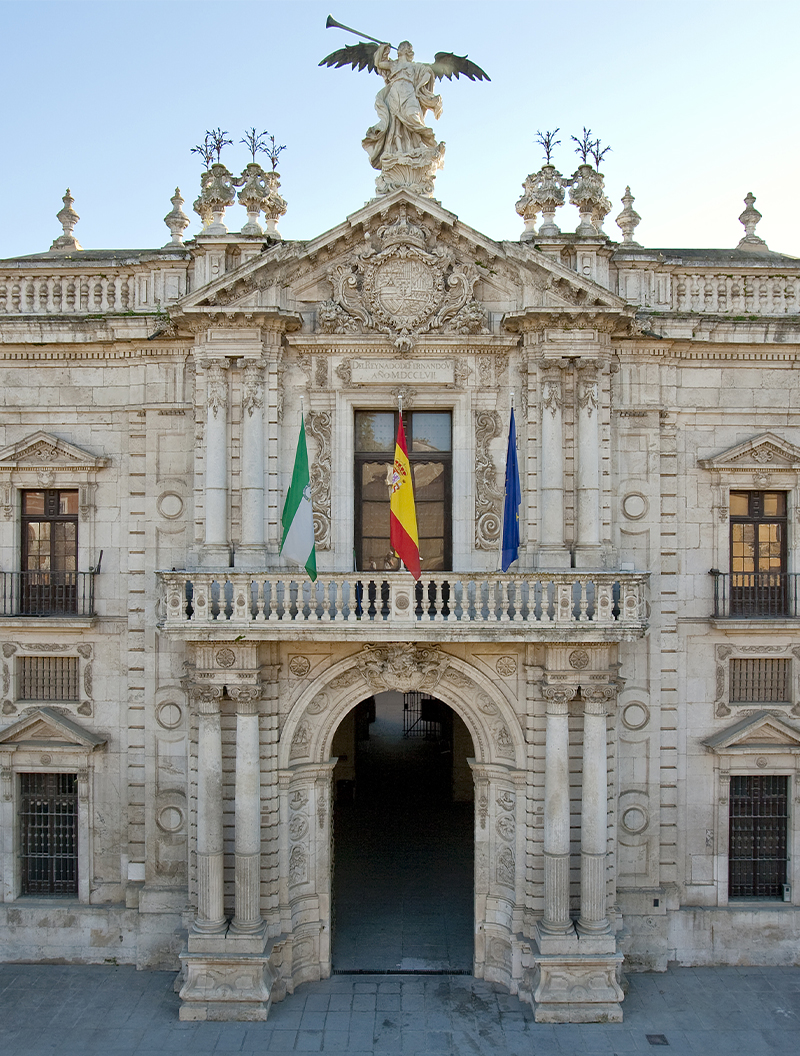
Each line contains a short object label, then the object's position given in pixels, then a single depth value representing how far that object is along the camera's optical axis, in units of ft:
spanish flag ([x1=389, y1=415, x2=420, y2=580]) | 50.14
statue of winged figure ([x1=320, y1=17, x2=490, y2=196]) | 57.06
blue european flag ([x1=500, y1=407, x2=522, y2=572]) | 51.55
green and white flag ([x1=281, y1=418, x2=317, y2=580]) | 50.55
